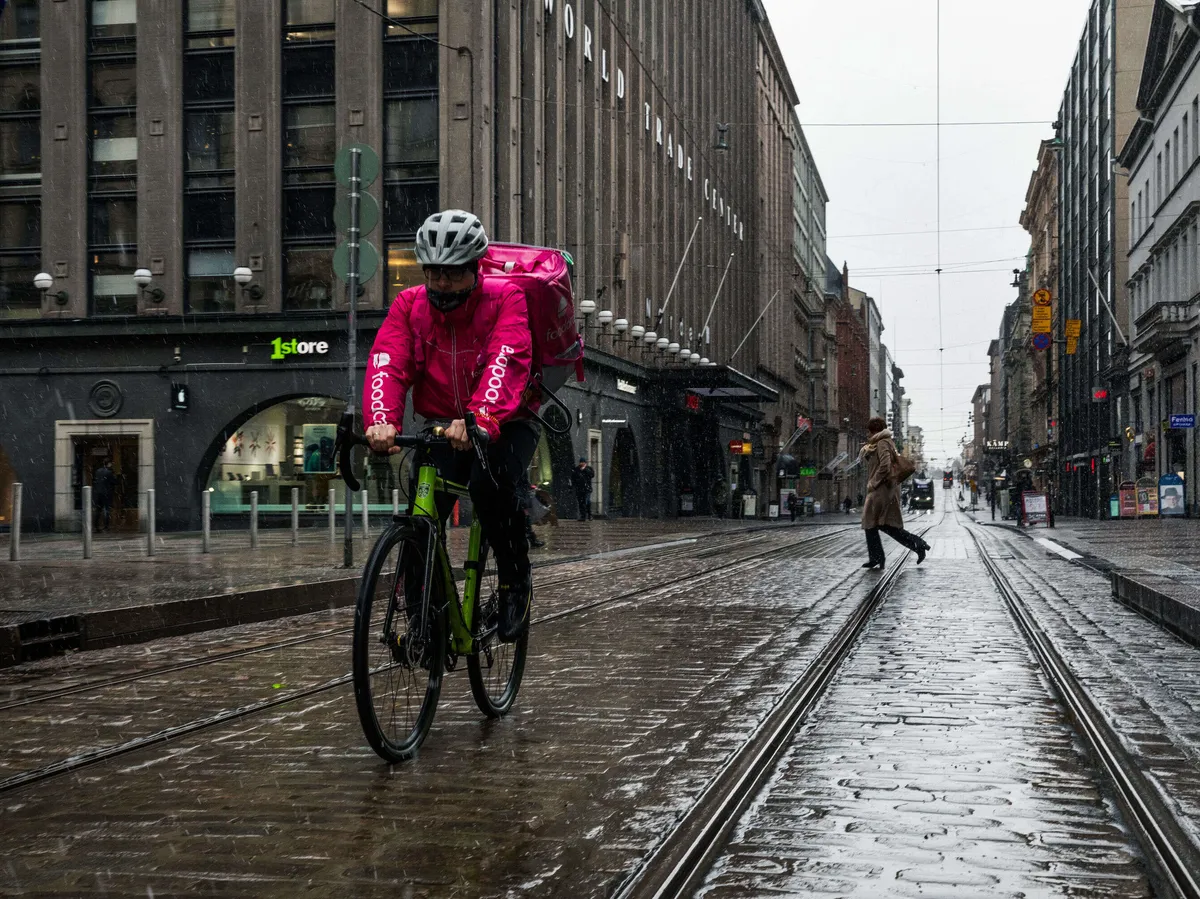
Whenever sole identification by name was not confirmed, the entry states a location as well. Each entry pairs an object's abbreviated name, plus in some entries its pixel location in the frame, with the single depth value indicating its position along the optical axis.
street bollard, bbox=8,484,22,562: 15.80
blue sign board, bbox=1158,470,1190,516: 36.88
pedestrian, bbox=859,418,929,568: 15.27
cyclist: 4.84
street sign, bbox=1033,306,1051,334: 50.72
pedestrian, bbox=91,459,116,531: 29.73
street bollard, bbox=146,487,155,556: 17.19
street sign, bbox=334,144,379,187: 14.05
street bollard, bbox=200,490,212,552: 17.64
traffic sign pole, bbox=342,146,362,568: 14.12
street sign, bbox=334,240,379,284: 14.24
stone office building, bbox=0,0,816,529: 29.89
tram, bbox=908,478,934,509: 88.06
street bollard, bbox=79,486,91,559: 16.58
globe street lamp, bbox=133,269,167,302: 29.69
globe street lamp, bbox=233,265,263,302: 29.36
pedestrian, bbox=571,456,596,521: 34.72
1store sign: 29.84
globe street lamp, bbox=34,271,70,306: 29.88
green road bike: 4.52
